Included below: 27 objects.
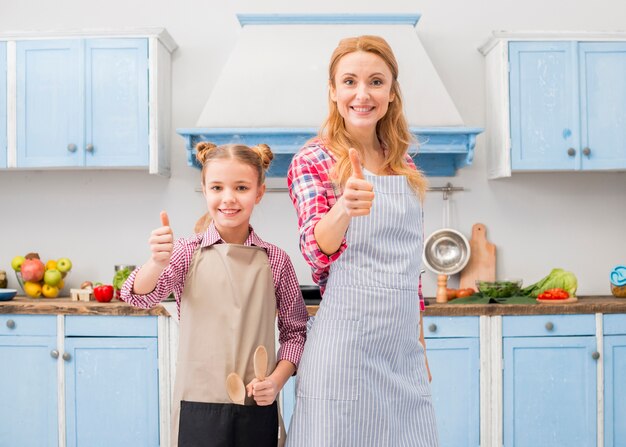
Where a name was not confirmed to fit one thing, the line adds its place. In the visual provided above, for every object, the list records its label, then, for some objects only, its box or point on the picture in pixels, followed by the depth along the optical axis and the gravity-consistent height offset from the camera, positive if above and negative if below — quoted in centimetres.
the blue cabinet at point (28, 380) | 330 -69
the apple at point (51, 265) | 370 -17
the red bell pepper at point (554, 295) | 334 -30
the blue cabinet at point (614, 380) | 329 -70
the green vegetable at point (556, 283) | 346 -26
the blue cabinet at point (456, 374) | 325 -66
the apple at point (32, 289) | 363 -29
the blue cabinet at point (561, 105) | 355 +63
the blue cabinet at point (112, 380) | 326 -68
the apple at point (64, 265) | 370 -17
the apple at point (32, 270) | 361 -19
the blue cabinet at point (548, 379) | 326 -69
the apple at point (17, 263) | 369 -16
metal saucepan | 380 -10
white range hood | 344 +72
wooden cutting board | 383 -16
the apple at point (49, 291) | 365 -30
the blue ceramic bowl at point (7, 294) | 344 -30
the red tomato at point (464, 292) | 347 -30
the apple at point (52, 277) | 363 -23
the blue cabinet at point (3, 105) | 354 +64
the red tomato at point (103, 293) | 337 -29
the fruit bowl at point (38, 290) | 363 -30
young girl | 139 -15
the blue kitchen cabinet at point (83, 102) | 352 +65
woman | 141 -11
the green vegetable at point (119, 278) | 342 -22
